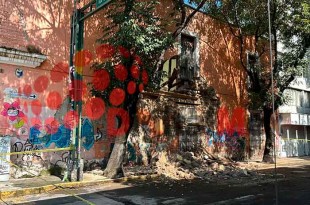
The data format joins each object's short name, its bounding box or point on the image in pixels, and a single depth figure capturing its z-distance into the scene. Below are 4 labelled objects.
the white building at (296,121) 25.14
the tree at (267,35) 17.39
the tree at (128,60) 11.63
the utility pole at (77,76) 11.70
